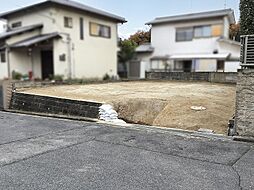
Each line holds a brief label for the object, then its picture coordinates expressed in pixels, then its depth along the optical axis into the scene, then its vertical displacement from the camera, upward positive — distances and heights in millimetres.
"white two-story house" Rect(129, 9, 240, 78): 20781 +2078
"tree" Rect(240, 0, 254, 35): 4887 +1018
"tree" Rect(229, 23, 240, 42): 21266 +3181
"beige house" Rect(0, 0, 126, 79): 16922 +1928
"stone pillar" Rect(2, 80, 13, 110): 9195 -954
